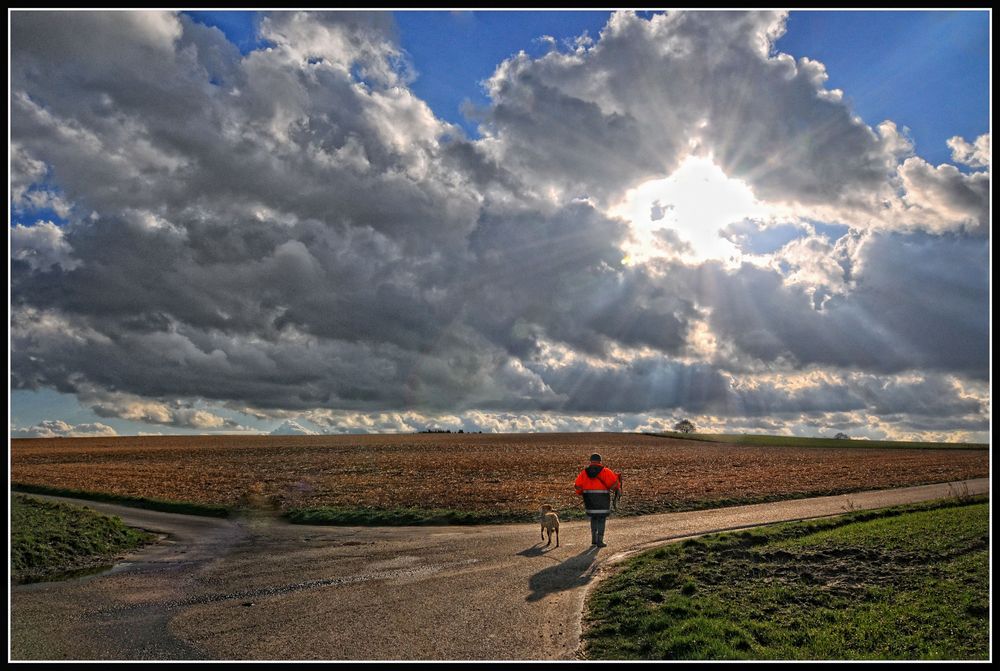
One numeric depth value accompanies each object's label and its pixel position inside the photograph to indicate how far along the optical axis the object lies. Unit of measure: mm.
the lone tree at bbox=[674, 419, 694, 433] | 149875
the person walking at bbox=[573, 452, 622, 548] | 14547
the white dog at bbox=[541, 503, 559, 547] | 15367
